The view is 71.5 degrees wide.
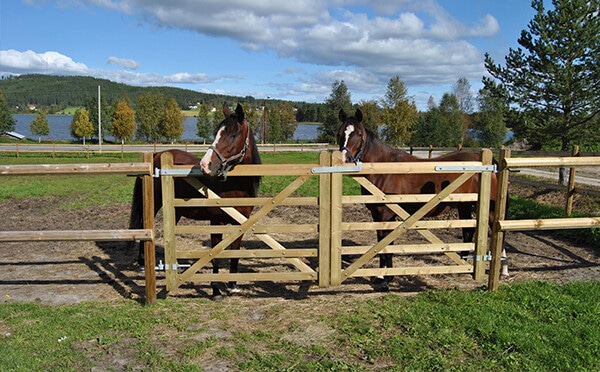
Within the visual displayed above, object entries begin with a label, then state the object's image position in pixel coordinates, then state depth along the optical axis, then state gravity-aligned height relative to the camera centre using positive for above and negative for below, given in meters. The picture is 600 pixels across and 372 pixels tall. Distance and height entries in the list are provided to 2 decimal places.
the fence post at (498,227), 4.96 -1.06
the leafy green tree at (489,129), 36.88 +0.87
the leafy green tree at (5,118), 60.06 +1.83
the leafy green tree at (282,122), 51.31 +1.70
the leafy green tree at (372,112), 41.16 +2.48
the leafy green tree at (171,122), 51.25 +1.38
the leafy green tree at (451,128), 43.25 +1.06
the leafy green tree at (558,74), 11.92 +1.96
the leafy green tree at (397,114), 36.60 +2.00
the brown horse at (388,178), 5.55 -0.58
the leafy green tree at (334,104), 46.00 +3.52
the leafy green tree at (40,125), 59.91 +0.87
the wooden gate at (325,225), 4.75 -1.04
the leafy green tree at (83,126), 52.72 +0.74
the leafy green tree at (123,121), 50.49 +1.36
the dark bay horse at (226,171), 4.67 -0.42
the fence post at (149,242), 4.66 -1.25
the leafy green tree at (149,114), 54.44 +2.44
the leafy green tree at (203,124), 53.62 +1.26
